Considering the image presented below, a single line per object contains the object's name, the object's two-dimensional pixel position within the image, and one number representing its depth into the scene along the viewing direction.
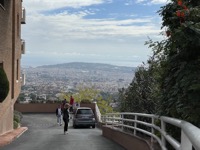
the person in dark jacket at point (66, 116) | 22.73
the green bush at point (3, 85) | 16.08
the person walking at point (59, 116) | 34.28
